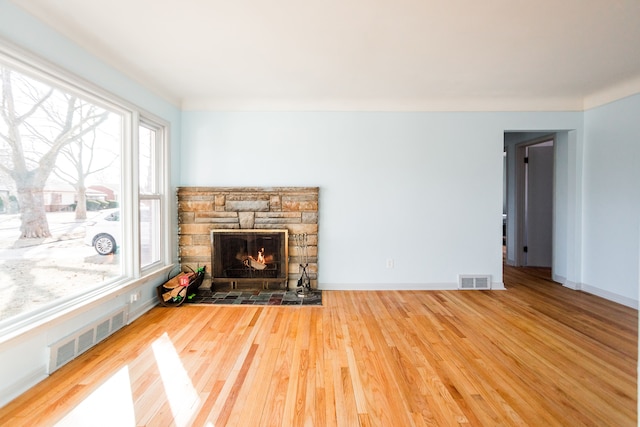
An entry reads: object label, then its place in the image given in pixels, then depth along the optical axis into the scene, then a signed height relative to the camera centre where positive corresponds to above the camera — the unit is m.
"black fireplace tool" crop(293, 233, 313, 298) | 3.73 -0.69
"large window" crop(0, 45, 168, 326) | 1.83 +0.16
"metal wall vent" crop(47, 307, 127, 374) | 2.01 -1.06
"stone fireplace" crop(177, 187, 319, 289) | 3.74 -0.32
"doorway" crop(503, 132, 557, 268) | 5.00 +0.18
